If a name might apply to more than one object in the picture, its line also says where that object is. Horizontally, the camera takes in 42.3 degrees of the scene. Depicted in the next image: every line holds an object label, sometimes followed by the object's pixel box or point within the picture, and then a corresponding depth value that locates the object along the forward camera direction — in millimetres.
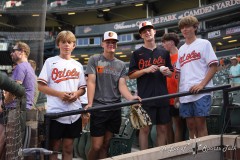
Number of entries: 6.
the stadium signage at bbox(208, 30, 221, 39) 28188
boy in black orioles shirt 3786
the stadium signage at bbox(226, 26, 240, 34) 26092
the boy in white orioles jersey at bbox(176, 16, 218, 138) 3691
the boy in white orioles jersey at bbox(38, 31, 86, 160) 3373
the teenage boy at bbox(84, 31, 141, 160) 3664
